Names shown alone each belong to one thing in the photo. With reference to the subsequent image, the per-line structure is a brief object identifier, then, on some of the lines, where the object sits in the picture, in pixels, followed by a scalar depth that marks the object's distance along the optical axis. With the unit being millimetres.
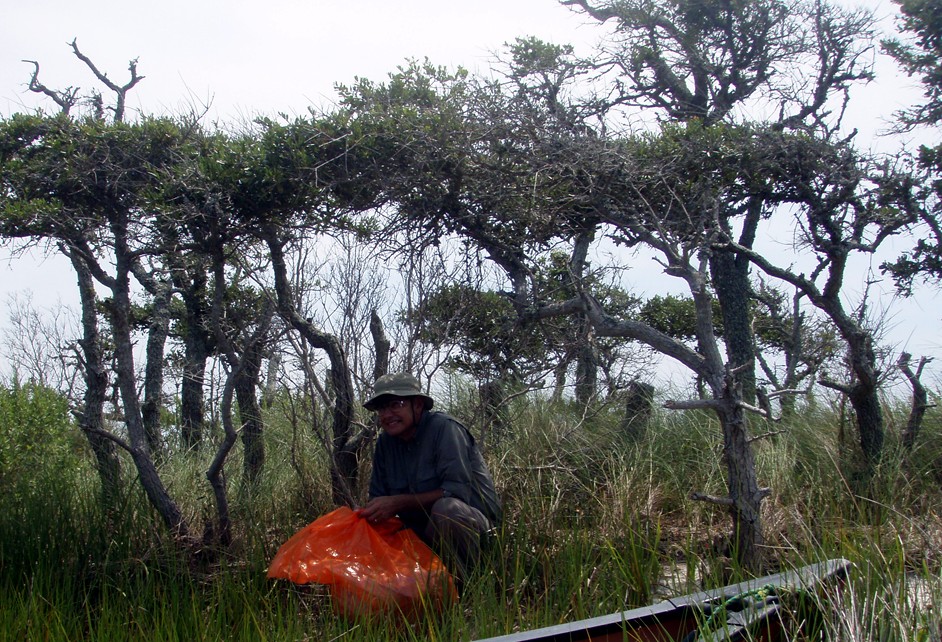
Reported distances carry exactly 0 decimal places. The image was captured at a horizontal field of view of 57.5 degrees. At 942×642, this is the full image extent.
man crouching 4457
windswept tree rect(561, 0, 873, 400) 10531
